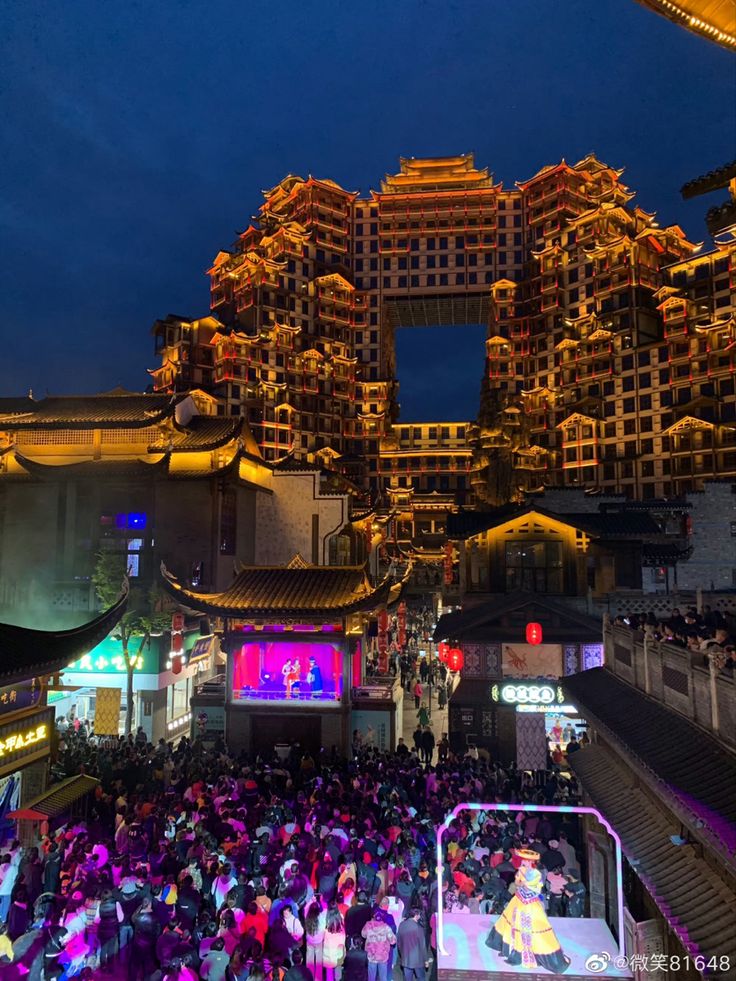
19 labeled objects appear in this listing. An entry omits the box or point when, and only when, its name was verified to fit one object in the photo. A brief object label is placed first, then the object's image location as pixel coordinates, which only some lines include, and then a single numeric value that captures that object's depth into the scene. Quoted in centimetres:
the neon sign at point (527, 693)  2241
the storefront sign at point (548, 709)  2208
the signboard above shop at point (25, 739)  1225
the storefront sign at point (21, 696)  1259
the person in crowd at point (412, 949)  926
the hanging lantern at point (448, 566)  4094
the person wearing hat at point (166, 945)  884
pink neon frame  819
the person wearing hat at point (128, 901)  987
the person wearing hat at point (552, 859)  1234
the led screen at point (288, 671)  2200
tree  2262
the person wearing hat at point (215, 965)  859
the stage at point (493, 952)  826
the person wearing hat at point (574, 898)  1110
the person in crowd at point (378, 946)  920
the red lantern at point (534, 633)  2322
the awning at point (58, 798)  1305
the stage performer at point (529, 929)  828
